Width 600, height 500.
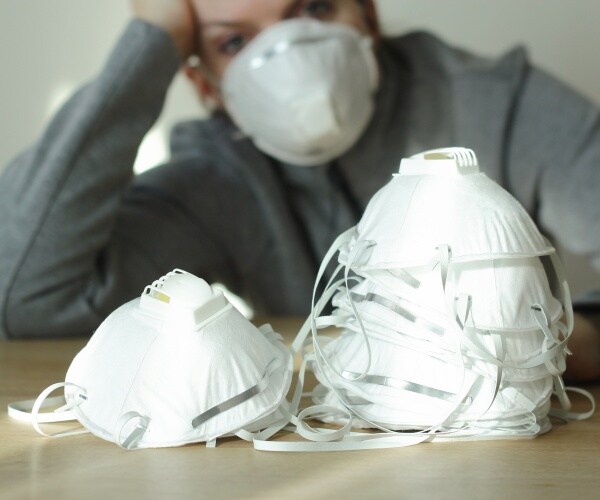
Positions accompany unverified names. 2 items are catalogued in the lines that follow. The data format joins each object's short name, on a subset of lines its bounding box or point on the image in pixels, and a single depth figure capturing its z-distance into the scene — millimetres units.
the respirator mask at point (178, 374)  795
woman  1312
